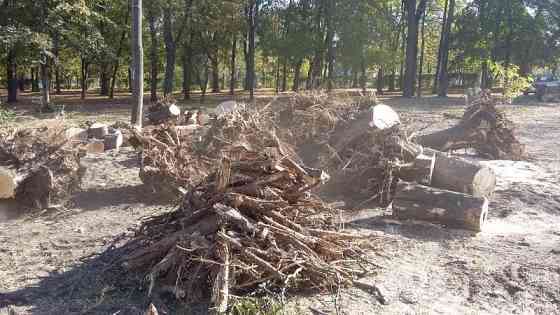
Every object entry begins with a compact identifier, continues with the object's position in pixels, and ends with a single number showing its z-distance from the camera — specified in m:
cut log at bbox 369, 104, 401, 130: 7.10
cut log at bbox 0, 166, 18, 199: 5.75
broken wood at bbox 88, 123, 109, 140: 9.91
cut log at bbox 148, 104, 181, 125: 11.46
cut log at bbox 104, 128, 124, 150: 9.70
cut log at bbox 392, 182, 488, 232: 5.49
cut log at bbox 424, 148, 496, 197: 6.21
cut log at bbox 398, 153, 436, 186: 6.46
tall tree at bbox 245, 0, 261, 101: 26.38
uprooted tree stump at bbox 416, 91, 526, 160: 9.96
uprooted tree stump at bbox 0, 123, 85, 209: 6.09
